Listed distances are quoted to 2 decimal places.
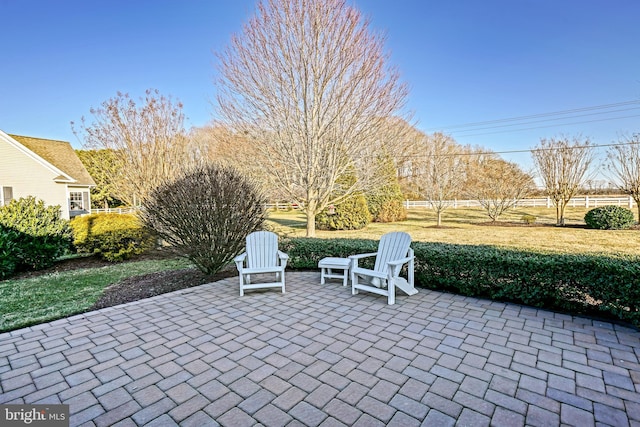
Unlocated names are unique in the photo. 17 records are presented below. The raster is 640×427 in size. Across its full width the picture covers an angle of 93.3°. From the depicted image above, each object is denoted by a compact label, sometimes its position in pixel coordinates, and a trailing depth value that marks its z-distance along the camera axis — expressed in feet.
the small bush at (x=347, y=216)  44.62
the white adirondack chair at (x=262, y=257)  14.90
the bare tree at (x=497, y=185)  46.39
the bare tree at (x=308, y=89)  23.49
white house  43.75
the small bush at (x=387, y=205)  52.65
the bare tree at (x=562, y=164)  42.16
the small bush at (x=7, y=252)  19.74
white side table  16.07
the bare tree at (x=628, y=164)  39.09
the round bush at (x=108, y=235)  24.99
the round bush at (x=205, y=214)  17.46
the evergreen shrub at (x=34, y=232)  20.90
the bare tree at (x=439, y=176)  47.19
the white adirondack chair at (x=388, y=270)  13.37
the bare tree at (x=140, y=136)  32.35
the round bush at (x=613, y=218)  38.35
